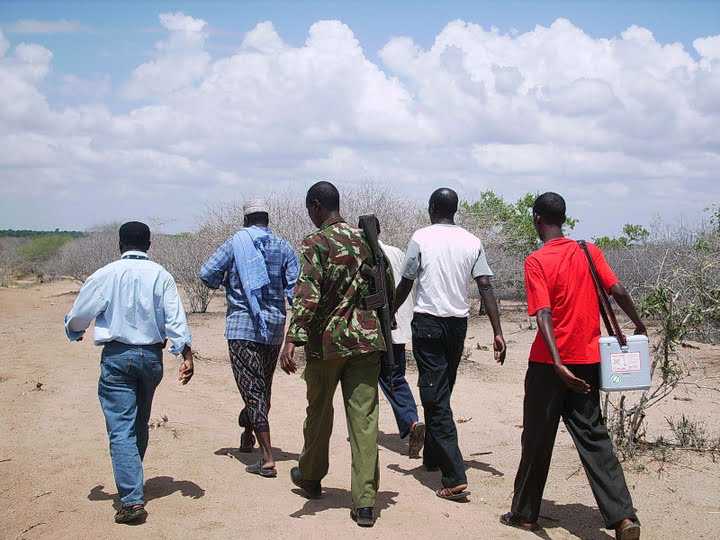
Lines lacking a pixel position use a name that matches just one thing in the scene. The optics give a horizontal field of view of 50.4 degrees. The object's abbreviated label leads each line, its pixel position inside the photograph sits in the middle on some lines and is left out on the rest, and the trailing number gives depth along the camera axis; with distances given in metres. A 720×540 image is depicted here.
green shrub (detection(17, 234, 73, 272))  49.03
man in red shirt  4.21
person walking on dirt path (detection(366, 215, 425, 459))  6.21
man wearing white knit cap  5.54
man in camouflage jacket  4.53
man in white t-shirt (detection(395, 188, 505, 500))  5.21
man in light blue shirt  4.61
